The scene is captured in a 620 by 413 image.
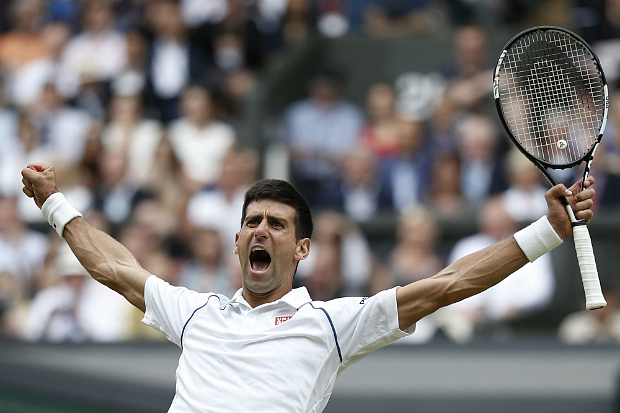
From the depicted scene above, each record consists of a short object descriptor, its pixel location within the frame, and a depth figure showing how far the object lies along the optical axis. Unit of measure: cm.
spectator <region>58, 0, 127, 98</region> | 2264
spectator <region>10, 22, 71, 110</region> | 2294
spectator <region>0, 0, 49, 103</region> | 2411
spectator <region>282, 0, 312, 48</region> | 2270
